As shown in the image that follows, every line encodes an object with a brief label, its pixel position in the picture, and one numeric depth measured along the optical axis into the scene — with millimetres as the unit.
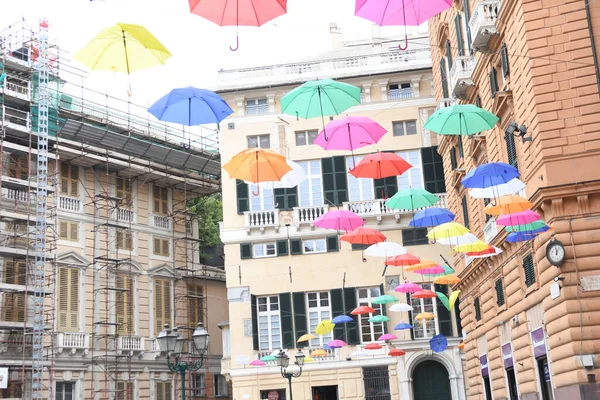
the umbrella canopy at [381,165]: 21750
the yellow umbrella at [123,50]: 15375
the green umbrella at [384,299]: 31031
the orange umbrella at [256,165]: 19516
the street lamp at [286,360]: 29781
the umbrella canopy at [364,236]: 24797
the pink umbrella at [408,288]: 28580
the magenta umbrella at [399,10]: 15258
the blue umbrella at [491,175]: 18938
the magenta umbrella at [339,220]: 24562
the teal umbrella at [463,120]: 19156
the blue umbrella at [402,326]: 34375
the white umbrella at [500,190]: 20031
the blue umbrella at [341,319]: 34162
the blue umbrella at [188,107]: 17672
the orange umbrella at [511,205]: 19125
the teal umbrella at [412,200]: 24078
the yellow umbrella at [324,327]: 32906
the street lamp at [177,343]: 19000
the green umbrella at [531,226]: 19391
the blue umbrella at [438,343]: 33938
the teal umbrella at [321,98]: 19531
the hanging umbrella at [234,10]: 14914
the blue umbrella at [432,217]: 25359
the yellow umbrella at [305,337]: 35003
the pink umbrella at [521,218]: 19172
